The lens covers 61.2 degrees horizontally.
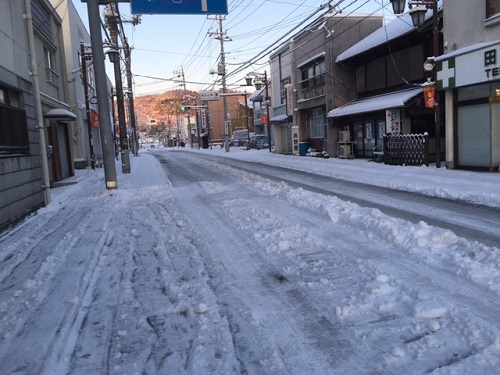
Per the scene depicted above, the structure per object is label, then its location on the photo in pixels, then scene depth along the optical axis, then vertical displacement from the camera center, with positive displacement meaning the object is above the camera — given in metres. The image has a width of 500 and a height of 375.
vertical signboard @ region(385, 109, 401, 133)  20.31 +0.76
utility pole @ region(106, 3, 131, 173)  20.73 +3.33
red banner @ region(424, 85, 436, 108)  15.88 +1.46
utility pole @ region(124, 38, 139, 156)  34.69 +5.88
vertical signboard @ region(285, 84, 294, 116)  32.03 +3.28
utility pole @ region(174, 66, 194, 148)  74.10 +10.84
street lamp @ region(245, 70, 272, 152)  38.56 +5.95
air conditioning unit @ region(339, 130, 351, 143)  25.22 +0.18
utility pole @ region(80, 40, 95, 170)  22.74 +3.58
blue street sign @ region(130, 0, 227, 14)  12.59 +4.31
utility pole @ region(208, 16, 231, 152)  42.16 +7.99
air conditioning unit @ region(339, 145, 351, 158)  25.00 -0.69
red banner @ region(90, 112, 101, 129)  27.15 +2.20
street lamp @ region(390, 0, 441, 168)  15.45 +4.50
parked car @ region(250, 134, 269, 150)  52.19 +0.32
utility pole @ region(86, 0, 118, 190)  13.07 +1.88
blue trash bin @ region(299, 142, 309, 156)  31.05 -0.45
